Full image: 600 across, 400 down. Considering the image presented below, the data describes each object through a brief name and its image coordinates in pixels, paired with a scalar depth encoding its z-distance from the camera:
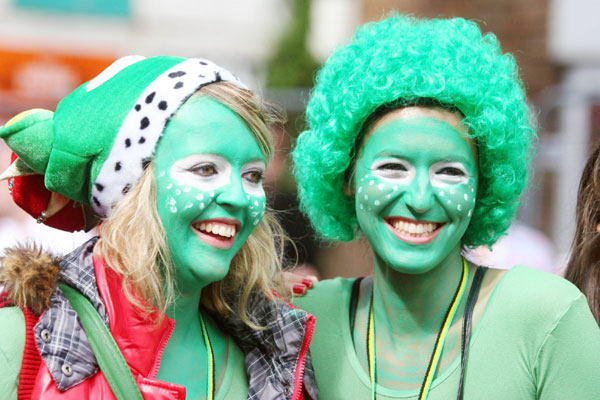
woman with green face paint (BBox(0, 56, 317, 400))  4.24
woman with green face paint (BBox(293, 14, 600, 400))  4.75
